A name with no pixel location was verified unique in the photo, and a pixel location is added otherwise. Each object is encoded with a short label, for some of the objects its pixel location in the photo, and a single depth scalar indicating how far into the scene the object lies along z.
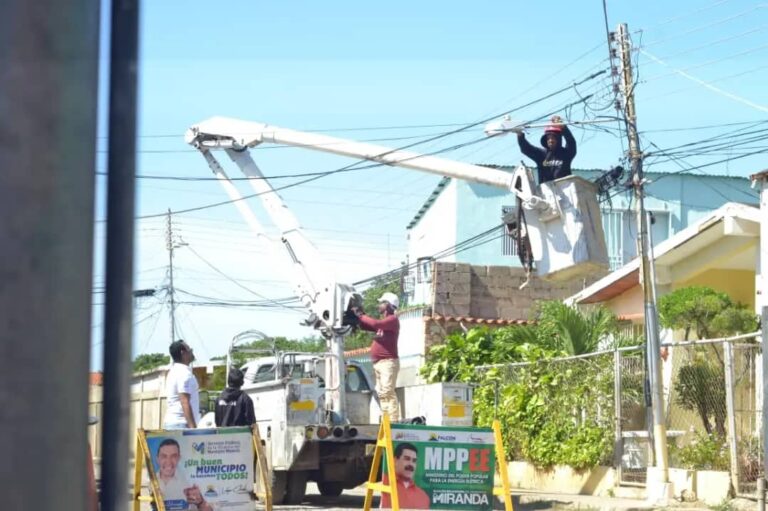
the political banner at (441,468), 10.85
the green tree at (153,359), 49.58
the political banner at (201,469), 10.85
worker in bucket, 13.56
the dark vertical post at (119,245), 2.37
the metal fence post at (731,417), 14.43
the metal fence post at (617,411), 17.19
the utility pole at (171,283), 47.66
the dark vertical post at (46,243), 2.32
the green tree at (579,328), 20.61
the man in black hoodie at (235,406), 13.34
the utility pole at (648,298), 15.88
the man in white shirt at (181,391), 12.17
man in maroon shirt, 16.25
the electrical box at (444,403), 15.85
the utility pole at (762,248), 17.20
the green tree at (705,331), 15.91
